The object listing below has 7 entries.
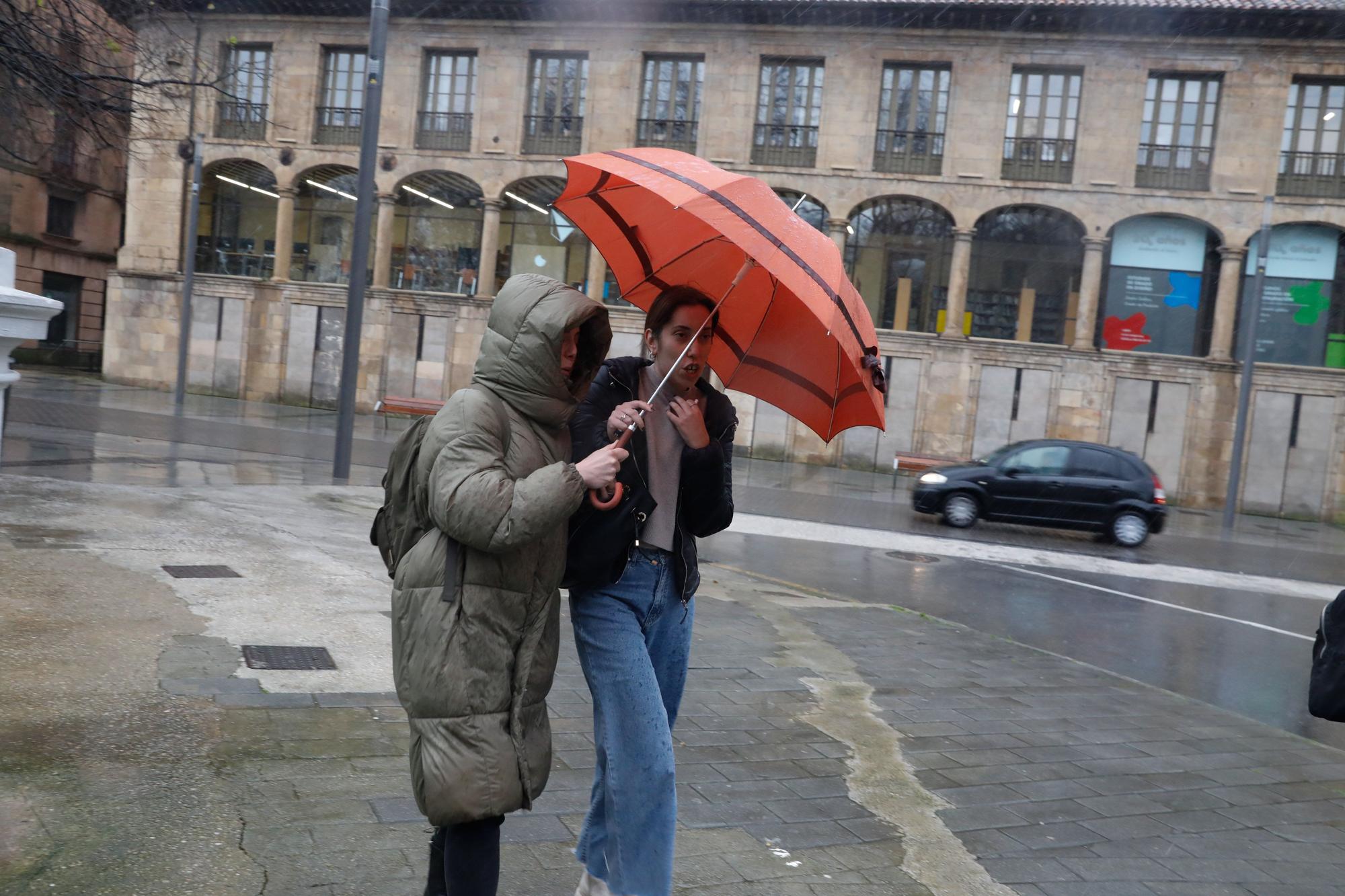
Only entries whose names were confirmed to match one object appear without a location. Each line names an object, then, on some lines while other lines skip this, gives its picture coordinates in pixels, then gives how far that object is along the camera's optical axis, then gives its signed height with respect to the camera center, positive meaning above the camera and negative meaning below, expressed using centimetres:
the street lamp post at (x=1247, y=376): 2181 +125
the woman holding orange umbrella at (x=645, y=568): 297 -51
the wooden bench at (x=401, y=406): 2739 -128
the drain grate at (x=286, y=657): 534 -152
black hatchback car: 1630 -106
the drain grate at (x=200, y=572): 693 -148
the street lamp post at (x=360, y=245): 1371 +130
